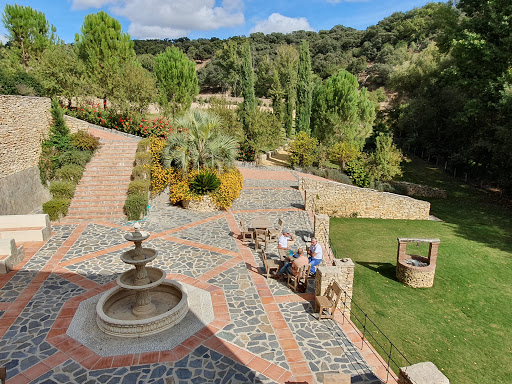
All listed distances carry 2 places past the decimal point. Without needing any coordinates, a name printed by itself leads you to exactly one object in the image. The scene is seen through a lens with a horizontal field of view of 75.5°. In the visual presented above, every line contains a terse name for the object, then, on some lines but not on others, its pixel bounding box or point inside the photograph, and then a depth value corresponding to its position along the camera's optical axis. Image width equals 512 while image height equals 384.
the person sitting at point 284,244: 10.66
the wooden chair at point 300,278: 9.34
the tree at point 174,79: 33.28
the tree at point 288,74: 41.89
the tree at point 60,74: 22.84
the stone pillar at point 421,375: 5.22
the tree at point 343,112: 30.97
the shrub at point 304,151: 29.03
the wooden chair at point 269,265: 9.97
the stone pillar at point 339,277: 8.55
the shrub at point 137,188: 15.55
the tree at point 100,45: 28.64
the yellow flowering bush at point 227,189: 16.44
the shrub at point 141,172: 16.83
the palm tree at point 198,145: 16.94
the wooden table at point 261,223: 12.62
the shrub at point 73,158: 17.43
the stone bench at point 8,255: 9.78
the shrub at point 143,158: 17.41
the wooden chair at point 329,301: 8.05
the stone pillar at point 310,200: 16.78
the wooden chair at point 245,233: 12.66
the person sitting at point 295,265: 9.34
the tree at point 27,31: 28.00
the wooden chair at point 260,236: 12.09
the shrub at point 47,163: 17.02
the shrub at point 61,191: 15.08
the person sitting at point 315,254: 10.12
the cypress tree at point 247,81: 34.78
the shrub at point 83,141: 18.44
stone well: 12.48
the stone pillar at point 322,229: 13.42
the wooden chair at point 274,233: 12.94
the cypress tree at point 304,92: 34.72
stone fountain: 7.27
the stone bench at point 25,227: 11.93
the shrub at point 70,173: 16.33
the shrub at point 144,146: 18.44
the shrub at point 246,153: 30.10
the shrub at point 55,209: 13.91
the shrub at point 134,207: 14.48
